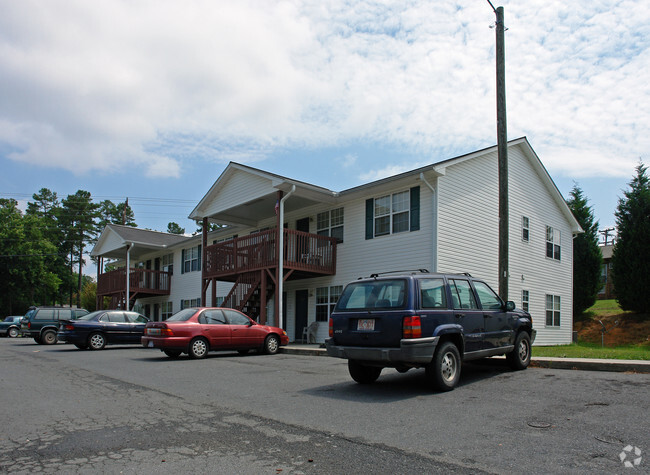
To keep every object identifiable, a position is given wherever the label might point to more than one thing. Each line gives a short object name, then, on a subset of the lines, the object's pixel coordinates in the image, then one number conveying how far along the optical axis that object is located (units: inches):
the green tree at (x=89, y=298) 2181.3
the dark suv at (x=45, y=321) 897.5
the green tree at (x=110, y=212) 2859.3
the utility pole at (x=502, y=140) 491.5
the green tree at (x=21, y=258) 2036.2
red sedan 549.3
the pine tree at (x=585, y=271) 1181.1
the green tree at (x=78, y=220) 2640.3
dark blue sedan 722.8
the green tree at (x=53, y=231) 2483.0
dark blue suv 301.3
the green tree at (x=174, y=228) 3292.3
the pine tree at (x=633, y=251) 1065.5
